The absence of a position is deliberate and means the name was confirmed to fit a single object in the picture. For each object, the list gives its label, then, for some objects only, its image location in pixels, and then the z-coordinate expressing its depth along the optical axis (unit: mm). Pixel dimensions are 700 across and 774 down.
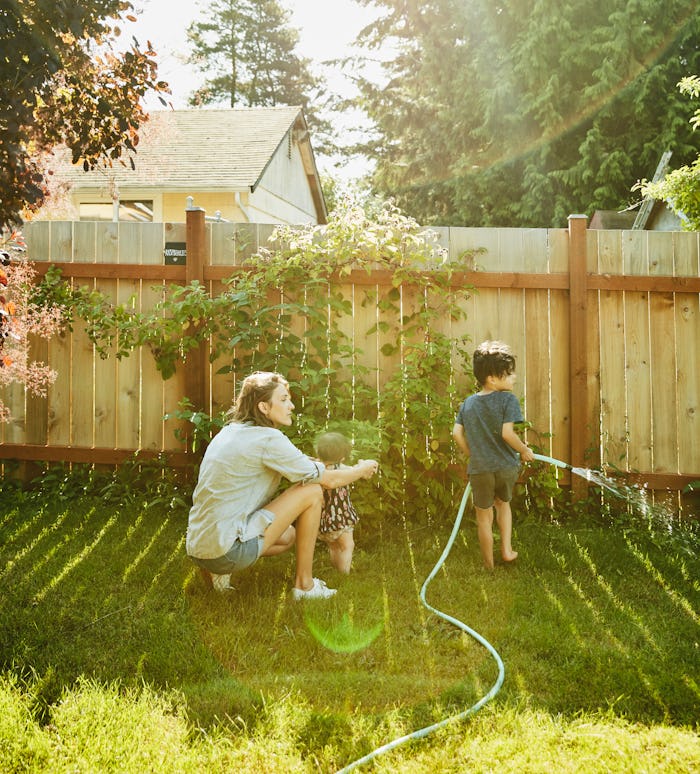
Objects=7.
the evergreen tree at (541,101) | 15688
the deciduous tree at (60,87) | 2945
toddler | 3721
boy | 3859
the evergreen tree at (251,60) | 28734
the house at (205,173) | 14836
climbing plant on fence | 4617
